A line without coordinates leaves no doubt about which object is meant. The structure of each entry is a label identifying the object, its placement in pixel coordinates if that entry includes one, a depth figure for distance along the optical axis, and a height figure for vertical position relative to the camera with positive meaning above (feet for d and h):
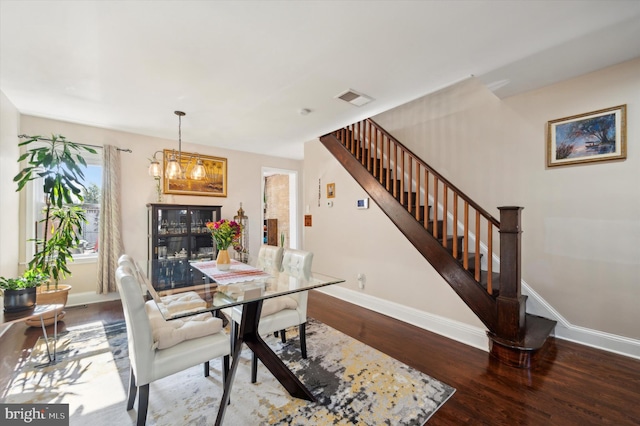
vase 8.38 -1.48
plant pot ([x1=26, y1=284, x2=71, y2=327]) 9.96 -3.17
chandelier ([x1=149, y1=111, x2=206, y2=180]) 9.77 +1.71
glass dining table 5.26 -1.81
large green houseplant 9.26 +0.09
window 12.75 +0.39
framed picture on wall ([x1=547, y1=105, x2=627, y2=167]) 8.04 +2.39
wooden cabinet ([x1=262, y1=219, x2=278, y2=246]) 25.93 -1.78
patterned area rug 5.49 -4.14
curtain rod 10.68 +3.20
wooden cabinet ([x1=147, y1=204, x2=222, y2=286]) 13.33 -0.92
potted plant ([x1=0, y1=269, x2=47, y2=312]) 7.13 -2.12
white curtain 12.39 -0.55
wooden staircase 7.54 -1.00
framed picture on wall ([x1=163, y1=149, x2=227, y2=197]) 14.66 +1.91
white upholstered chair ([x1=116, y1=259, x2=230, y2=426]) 4.75 -2.62
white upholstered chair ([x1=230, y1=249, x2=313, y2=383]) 6.88 -2.66
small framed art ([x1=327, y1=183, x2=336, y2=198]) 14.10 +1.25
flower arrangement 7.96 -0.54
